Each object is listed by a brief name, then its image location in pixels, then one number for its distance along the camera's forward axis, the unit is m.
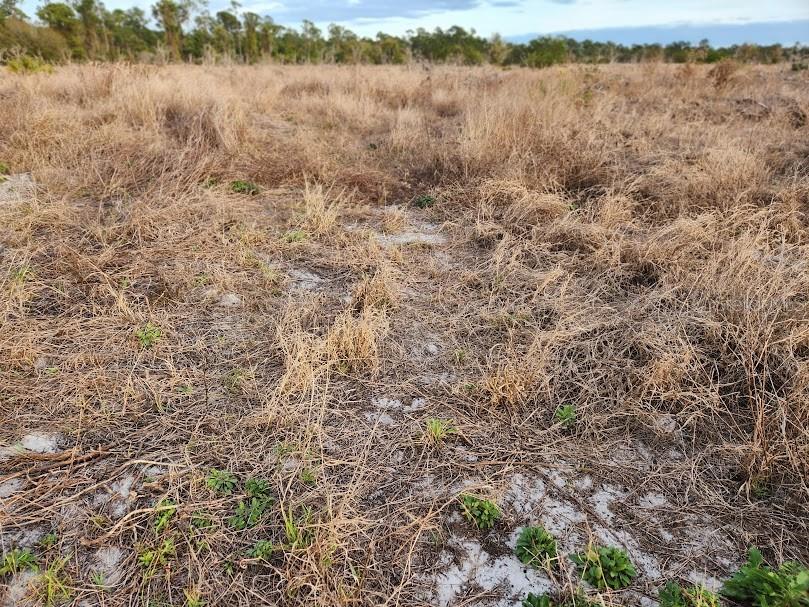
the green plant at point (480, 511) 1.80
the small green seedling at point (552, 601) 1.54
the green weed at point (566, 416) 2.25
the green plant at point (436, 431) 2.11
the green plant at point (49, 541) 1.68
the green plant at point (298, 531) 1.67
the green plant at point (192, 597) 1.52
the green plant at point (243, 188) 4.55
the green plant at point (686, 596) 1.53
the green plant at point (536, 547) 1.68
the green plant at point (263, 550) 1.66
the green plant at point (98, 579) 1.57
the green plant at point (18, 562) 1.60
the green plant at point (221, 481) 1.88
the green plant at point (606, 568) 1.62
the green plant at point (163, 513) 1.72
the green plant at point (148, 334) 2.59
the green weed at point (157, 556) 1.62
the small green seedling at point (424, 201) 4.51
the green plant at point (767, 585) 1.40
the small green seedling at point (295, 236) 3.71
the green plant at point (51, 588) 1.53
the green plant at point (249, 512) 1.76
